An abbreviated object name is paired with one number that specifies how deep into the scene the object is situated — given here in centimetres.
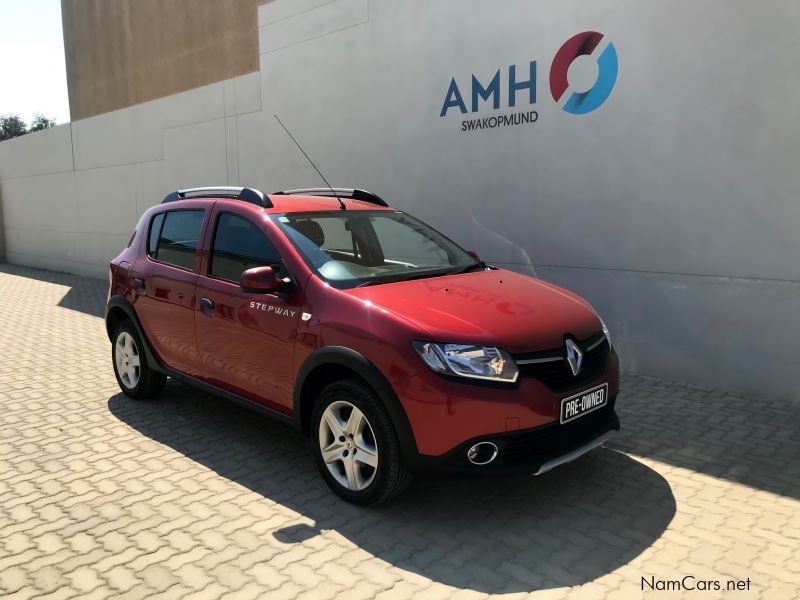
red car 333
